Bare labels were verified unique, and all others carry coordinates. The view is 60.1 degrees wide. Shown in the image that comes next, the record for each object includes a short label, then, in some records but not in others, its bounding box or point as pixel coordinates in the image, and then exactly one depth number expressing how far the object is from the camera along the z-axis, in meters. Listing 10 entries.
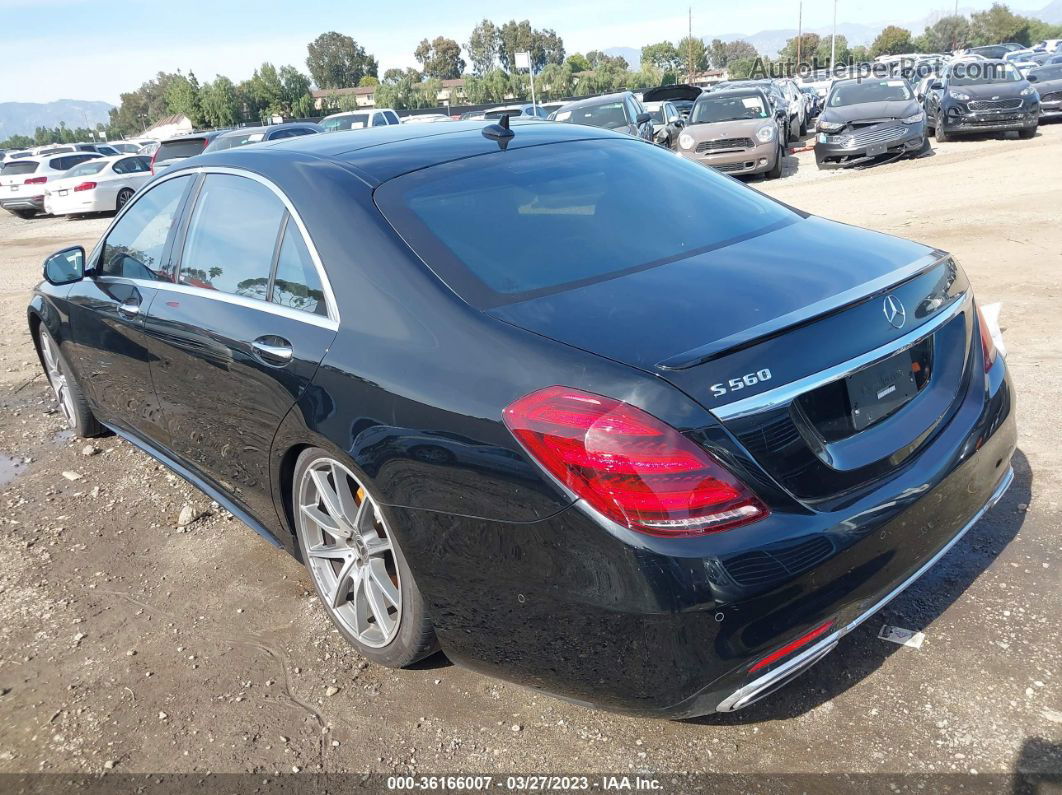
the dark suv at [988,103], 16.89
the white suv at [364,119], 21.77
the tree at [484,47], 138.38
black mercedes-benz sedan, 2.12
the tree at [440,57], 135.75
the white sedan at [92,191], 20.91
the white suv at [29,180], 23.30
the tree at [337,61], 136.25
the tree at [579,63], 123.53
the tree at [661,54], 130.00
